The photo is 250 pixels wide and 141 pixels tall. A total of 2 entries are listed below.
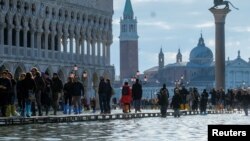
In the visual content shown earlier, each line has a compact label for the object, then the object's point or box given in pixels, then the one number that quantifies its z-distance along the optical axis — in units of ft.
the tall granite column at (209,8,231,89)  221.46
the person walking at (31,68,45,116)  90.63
